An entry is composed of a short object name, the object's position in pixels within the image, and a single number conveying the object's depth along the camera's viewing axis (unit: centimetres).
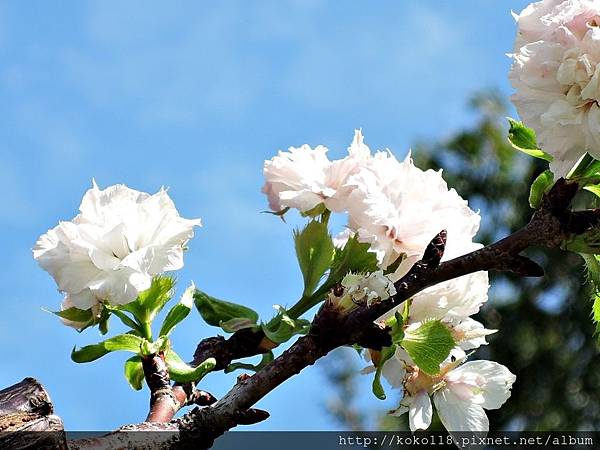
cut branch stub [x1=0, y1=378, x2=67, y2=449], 103
